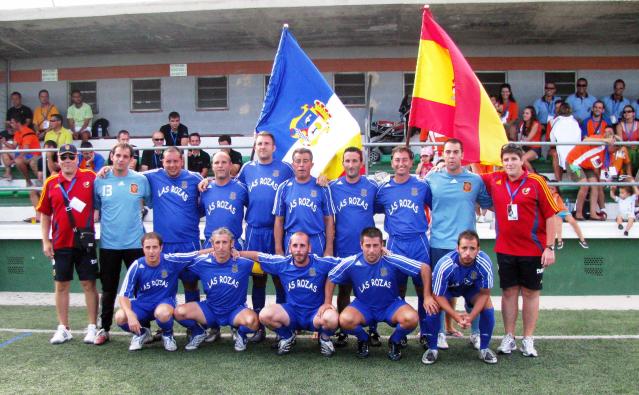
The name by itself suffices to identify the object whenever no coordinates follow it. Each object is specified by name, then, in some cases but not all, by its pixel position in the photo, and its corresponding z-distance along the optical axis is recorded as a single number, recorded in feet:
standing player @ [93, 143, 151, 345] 19.30
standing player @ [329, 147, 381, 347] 18.63
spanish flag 20.01
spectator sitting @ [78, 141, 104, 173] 29.84
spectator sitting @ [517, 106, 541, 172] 34.71
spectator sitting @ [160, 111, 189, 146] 33.53
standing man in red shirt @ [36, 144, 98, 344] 19.34
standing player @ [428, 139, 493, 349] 18.13
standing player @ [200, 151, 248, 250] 19.19
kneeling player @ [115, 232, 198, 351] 17.93
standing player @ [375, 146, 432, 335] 18.26
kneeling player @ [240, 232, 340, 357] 17.48
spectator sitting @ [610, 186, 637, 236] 27.44
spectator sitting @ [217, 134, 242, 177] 28.74
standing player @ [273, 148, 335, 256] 18.42
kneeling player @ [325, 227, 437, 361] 17.02
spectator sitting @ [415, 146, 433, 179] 28.27
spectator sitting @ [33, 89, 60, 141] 42.88
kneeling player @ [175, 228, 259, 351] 18.10
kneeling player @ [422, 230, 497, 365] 16.66
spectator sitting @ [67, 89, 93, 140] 43.19
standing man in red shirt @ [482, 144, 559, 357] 17.42
